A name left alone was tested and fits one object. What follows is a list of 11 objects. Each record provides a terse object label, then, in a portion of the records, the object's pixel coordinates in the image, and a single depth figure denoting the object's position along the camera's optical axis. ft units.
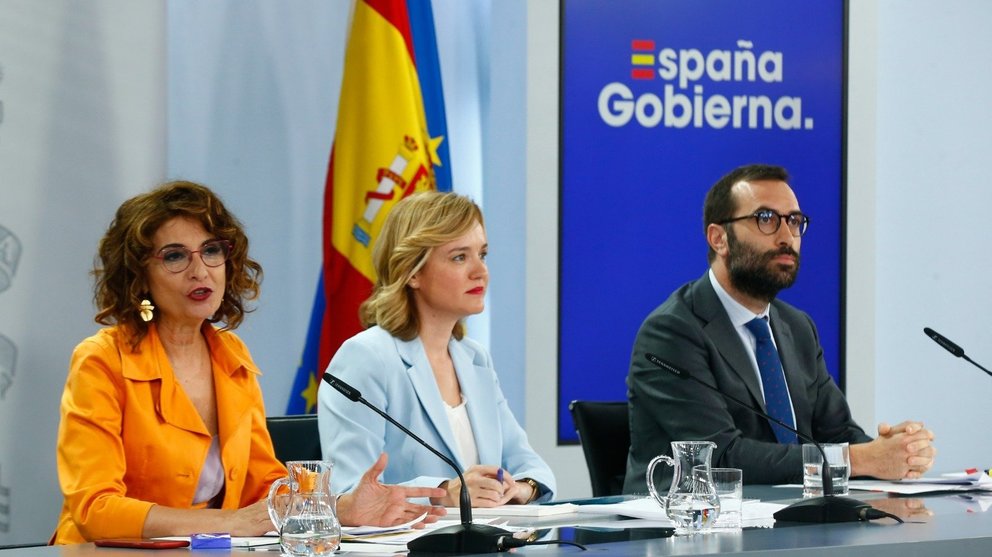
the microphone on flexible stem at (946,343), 19.99
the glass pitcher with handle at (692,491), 14.55
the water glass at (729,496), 14.89
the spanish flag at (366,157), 27.50
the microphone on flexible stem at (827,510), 15.44
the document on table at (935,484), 19.65
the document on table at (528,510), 16.70
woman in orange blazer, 17.35
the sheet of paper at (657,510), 15.60
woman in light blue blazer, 20.48
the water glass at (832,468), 18.89
